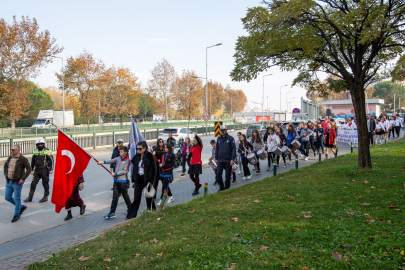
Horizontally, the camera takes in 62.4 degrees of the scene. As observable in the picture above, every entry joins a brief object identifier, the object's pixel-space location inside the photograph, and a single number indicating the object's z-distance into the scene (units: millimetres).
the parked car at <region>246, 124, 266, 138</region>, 30891
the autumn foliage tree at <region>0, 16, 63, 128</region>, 32125
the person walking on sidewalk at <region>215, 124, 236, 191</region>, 9578
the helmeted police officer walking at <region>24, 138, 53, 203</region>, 9617
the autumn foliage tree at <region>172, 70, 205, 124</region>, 58156
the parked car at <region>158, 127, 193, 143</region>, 27284
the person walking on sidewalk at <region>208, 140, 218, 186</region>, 12305
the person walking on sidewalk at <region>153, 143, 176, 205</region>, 8938
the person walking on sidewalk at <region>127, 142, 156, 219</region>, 7179
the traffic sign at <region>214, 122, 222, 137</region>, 21203
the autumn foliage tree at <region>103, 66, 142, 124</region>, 49062
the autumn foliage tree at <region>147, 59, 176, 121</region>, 55938
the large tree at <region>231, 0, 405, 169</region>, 9031
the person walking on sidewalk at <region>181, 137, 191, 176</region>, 12287
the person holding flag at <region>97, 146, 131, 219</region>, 7887
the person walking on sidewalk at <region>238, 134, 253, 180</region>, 12393
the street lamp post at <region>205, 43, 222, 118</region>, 39969
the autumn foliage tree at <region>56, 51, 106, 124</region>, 42156
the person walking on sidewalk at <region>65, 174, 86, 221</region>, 7948
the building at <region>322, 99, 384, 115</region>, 63912
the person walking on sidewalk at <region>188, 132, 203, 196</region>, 10203
